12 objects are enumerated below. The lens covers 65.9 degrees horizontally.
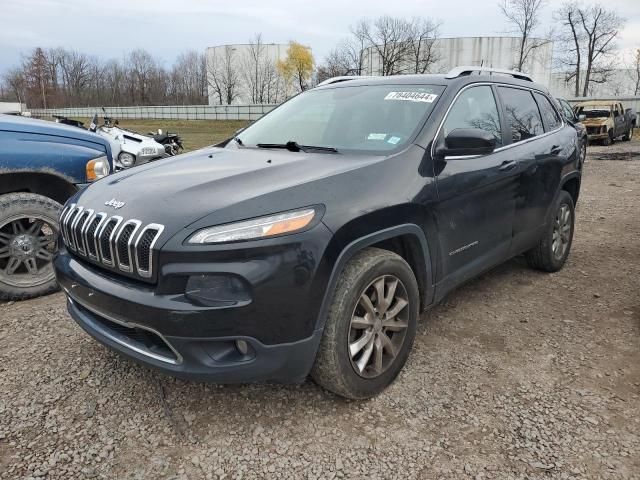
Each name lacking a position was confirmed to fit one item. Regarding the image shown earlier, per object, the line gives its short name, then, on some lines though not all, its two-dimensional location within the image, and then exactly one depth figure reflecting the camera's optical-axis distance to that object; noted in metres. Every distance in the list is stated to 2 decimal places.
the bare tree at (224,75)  73.75
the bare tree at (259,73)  72.81
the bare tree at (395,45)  58.30
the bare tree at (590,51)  44.12
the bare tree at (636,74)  54.84
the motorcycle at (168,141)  10.16
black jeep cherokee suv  2.12
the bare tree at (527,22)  45.88
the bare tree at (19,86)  84.44
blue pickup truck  3.98
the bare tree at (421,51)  58.50
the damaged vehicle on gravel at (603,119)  20.34
